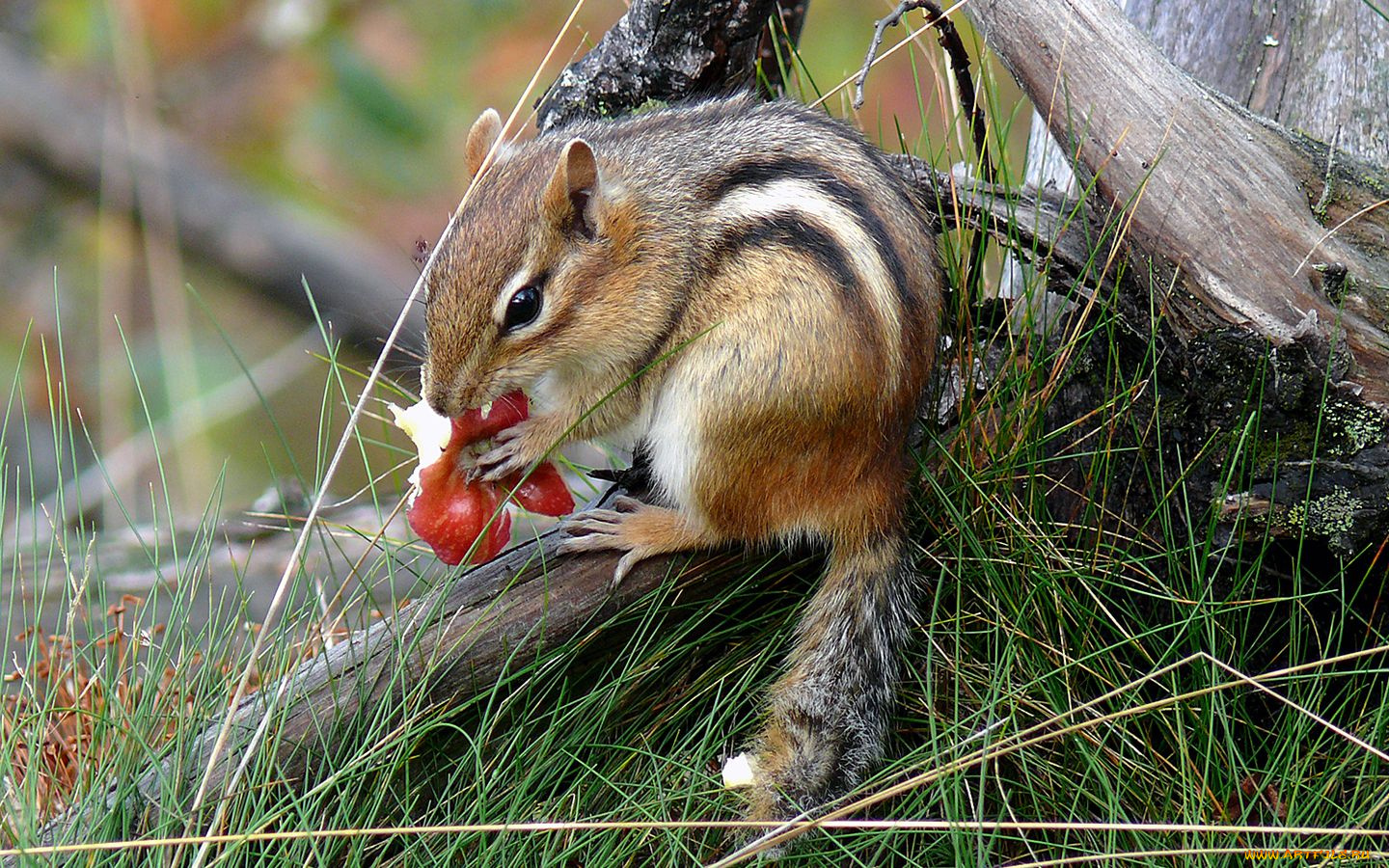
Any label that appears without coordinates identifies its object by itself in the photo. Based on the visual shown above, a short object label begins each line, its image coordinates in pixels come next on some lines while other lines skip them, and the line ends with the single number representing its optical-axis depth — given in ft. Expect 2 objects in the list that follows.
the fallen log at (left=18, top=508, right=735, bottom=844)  14.24
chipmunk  15.30
